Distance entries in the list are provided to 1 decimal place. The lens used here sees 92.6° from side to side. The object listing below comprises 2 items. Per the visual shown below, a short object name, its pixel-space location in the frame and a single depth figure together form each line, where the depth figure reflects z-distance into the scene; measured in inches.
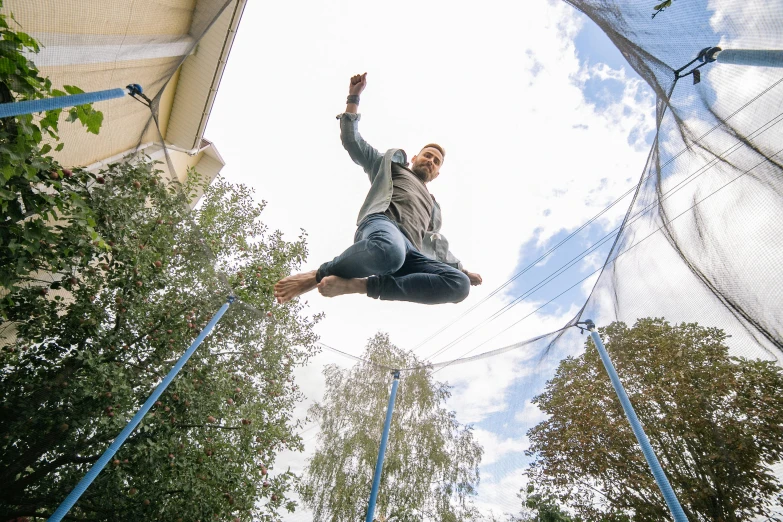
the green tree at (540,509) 103.1
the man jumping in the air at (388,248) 59.9
